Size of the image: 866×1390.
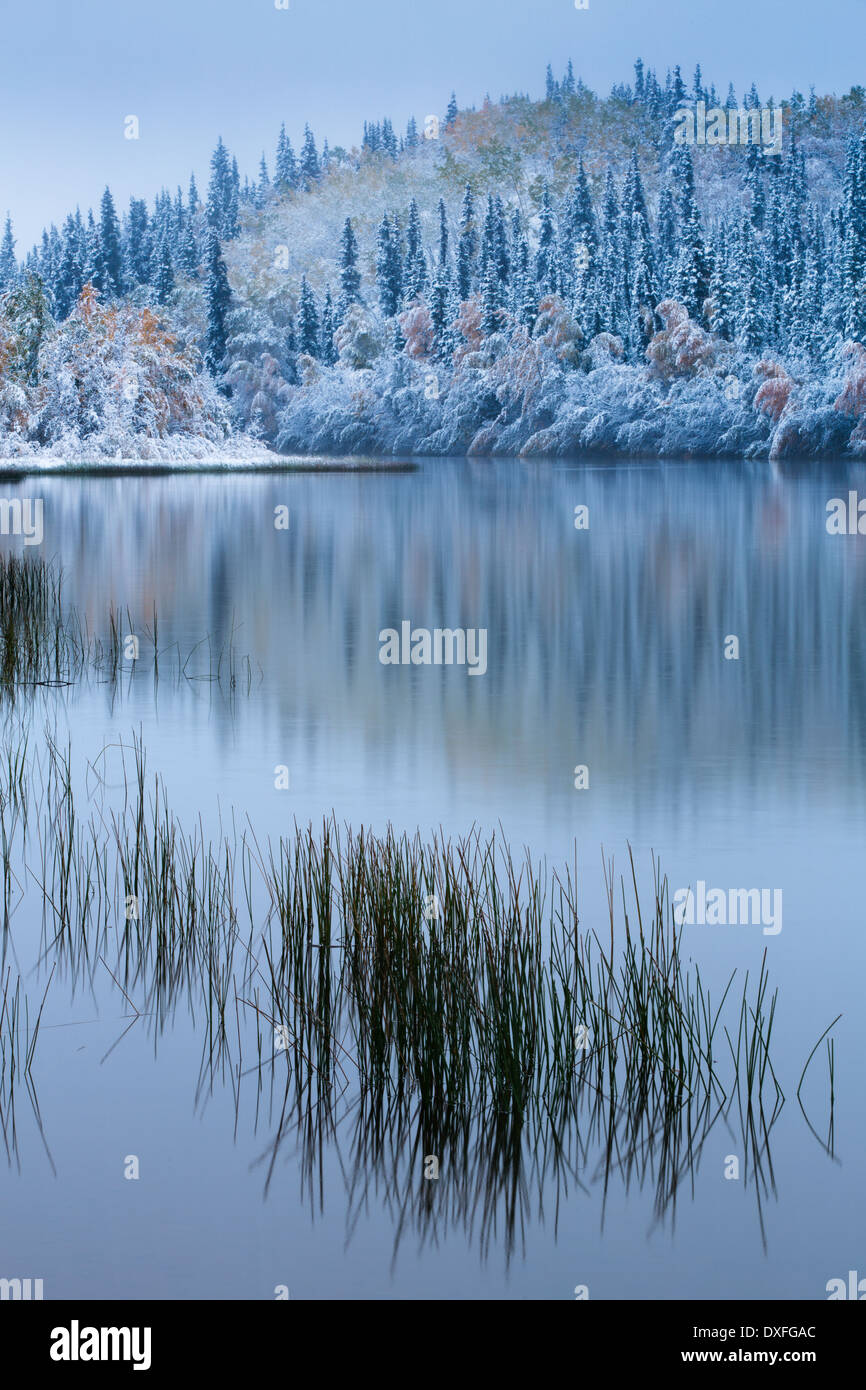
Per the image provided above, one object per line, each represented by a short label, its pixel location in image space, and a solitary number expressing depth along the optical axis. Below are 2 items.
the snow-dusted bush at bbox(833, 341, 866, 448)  48.05
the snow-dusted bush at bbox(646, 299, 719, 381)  51.62
